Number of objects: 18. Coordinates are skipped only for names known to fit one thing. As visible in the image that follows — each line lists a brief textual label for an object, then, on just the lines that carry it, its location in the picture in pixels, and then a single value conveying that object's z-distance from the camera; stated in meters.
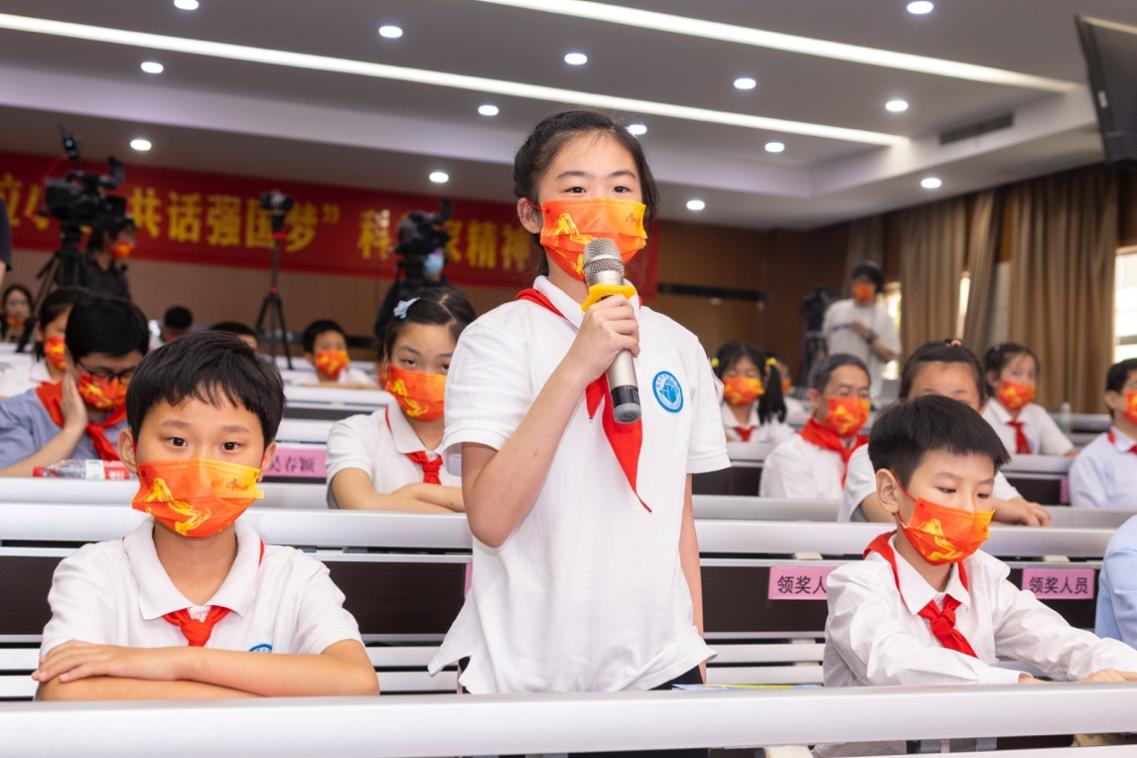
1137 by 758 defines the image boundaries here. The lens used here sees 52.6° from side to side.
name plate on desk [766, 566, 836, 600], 1.93
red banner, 10.38
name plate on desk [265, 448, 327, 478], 3.12
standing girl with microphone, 1.14
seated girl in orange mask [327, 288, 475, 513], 2.26
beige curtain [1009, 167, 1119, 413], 8.95
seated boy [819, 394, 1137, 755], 1.56
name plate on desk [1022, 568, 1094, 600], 2.05
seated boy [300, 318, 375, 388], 5.76
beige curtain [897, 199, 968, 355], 10.39
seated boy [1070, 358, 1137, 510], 3.58
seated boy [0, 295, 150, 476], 2.52
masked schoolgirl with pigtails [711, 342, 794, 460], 4.82
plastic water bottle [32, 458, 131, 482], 2.13
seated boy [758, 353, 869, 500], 3.38
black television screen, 4.71
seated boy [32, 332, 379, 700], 1.23
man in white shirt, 8.32
